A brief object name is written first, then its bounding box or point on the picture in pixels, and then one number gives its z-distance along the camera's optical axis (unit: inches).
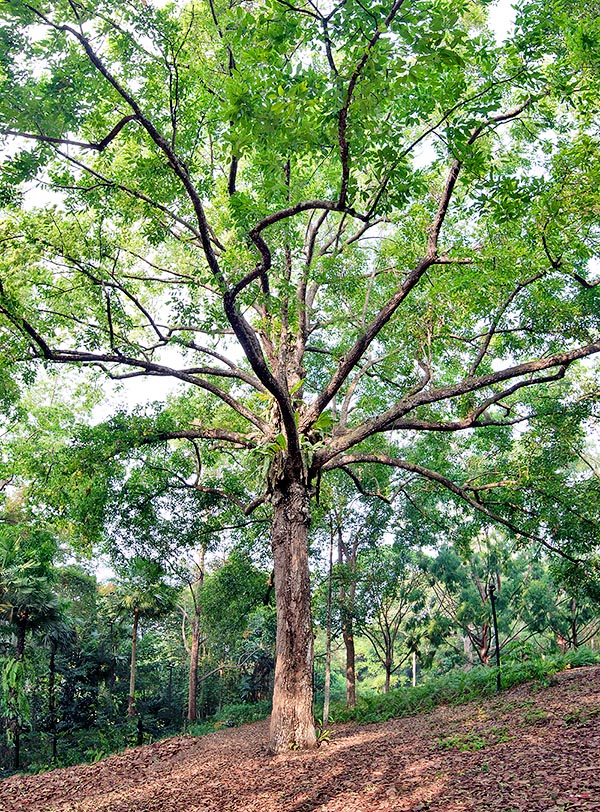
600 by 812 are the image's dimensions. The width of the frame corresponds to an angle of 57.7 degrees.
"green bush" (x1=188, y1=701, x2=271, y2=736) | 780.6
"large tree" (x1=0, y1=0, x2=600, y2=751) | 159.5
